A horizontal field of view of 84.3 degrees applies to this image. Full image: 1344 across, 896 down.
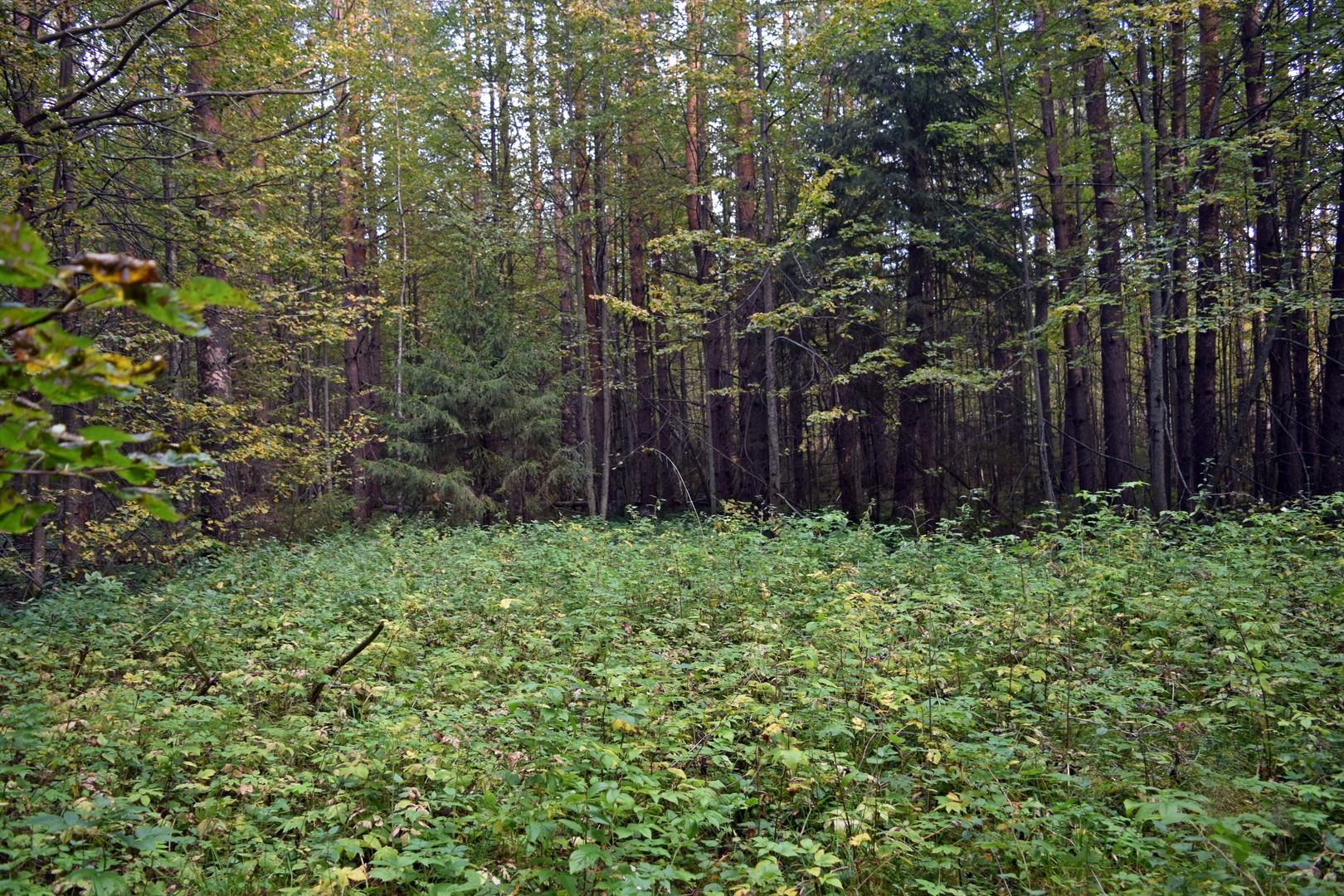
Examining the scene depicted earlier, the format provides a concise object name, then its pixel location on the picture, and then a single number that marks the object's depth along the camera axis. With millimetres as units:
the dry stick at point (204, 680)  4699
